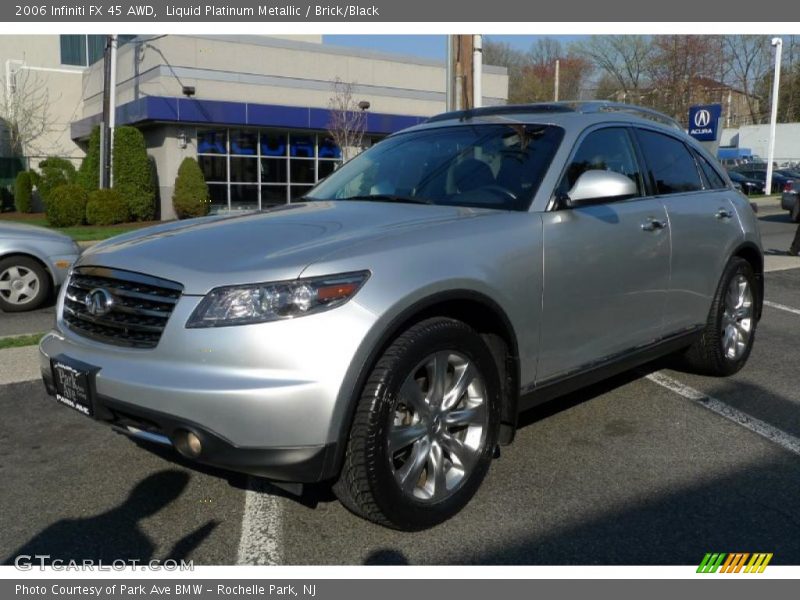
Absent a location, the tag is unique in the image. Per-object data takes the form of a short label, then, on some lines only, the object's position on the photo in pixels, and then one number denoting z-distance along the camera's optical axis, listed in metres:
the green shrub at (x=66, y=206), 20.22
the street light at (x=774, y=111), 31.84
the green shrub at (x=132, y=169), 21.88
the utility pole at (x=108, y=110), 21.09
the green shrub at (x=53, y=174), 24.61
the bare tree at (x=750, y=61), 55.51
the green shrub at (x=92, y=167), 23.45
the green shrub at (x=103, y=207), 20.50
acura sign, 16.67
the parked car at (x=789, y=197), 19.78
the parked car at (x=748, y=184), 35.50
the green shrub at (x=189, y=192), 22.38
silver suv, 2.66
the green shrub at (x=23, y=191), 26.14
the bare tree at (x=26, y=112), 32.25
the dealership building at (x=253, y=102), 22.61
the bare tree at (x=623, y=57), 49.88
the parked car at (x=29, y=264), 8.13
